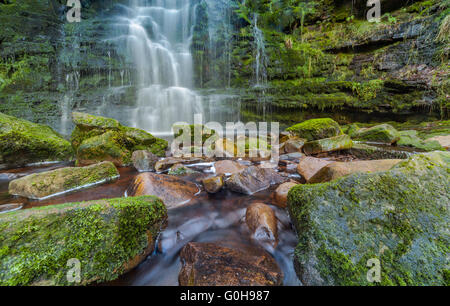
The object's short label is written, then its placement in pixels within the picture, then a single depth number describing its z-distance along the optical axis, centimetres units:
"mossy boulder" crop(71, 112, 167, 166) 428
